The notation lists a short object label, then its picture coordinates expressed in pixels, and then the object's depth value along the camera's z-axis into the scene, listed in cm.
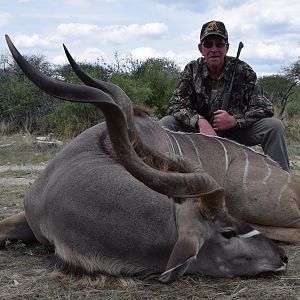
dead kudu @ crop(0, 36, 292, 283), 238
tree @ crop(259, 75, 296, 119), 1808
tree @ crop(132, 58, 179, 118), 1132
